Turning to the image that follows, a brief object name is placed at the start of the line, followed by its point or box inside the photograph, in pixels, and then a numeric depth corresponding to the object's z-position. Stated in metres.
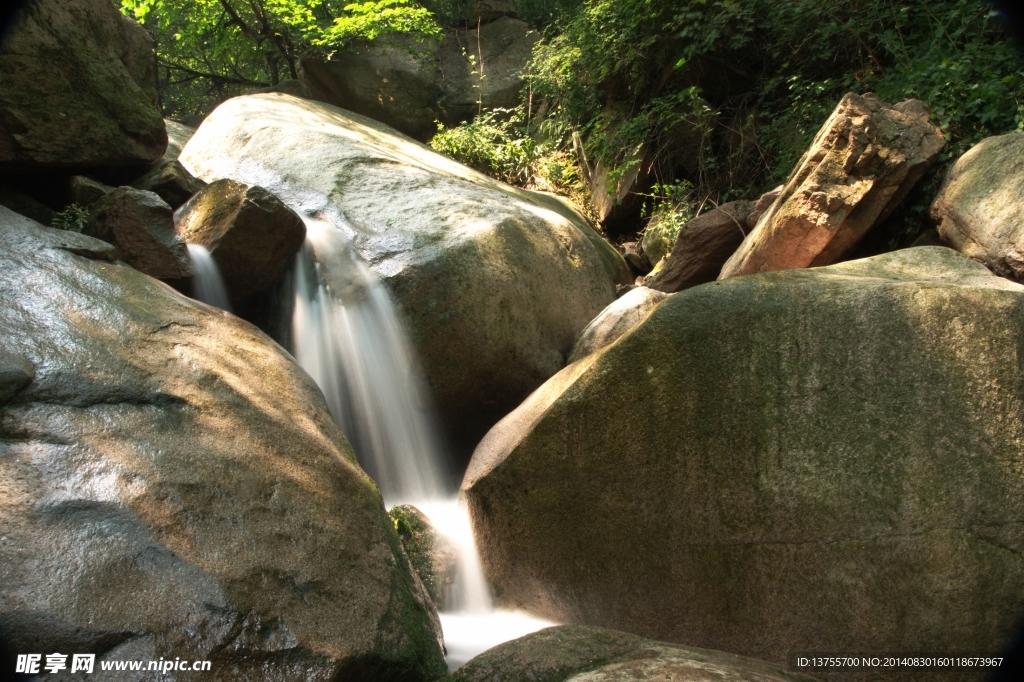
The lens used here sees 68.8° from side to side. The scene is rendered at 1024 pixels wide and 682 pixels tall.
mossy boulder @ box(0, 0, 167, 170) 4.58
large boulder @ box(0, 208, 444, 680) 2.28
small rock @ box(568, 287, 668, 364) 5.41
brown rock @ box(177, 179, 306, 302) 5.10
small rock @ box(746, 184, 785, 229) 6.46
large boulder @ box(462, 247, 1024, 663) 3.04
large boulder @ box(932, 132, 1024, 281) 4.42
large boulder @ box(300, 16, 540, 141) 11.26
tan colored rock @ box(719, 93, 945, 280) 5.34
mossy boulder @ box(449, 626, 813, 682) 2.23
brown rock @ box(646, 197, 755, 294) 6.74
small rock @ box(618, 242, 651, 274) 8.75
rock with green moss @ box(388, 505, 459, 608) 4.12
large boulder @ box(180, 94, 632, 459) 5.48
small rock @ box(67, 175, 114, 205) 4.83
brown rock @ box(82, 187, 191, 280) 4.63
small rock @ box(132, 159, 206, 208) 5.64
